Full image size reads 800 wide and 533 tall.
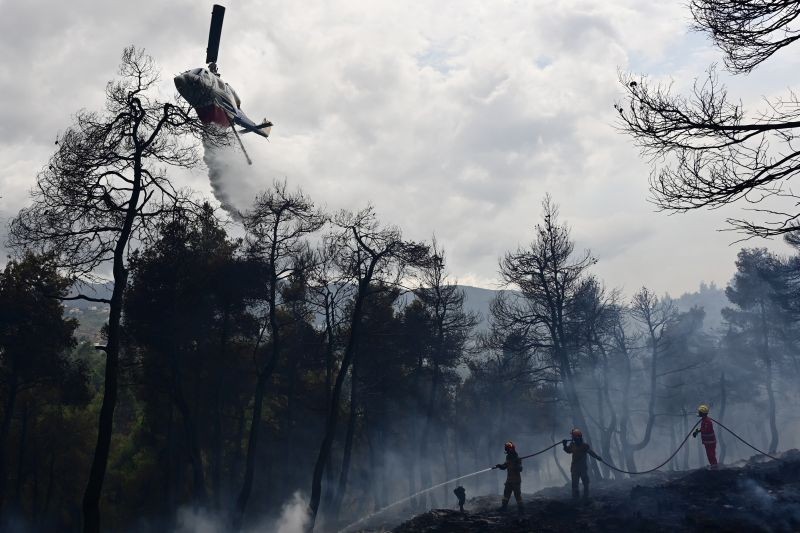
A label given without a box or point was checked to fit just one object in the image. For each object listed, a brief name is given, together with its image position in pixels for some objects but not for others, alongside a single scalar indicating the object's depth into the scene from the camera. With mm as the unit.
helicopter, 30484
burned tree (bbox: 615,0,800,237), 7348
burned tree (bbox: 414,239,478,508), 28520
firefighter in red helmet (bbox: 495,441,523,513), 16250
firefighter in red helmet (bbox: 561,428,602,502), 16359
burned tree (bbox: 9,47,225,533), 12320
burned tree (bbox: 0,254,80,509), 21625
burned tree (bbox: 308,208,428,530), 19531
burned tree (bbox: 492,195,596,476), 21828
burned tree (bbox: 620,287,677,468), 27578
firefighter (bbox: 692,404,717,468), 18062
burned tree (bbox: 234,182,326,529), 19750
